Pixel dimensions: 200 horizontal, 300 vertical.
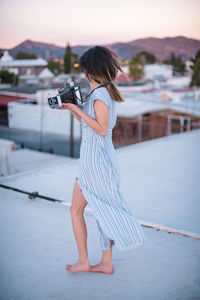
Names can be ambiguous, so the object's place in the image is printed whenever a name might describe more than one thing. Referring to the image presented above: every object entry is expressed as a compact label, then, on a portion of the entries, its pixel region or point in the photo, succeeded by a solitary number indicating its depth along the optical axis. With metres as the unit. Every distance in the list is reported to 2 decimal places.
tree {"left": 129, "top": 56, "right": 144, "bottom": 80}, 61.84
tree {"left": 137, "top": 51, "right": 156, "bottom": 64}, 83.40
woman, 1.78
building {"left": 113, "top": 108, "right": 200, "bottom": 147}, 14.60
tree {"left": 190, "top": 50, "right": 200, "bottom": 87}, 34.91
